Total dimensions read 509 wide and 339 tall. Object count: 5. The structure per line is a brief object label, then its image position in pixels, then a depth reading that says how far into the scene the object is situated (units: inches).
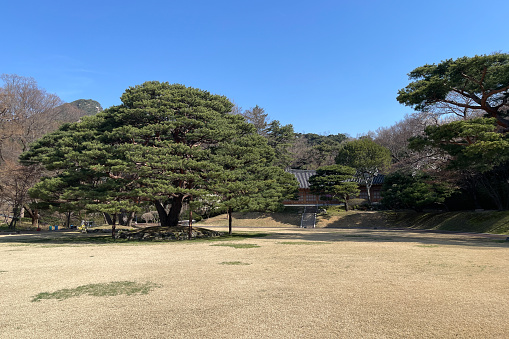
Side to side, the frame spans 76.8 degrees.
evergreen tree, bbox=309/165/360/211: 1241.4
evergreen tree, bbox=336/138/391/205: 1342.3
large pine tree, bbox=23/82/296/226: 592.4
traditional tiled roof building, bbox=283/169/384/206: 1422.2
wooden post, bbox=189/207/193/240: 637.1
